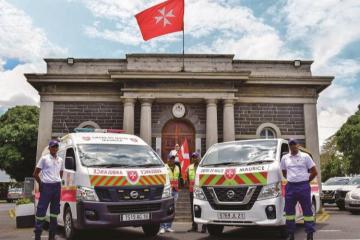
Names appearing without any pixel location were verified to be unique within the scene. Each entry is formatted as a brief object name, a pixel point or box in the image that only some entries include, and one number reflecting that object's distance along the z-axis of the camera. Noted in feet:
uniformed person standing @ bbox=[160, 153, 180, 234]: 31.09
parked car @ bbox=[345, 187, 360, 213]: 46.47
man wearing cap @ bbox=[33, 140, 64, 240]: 24.14
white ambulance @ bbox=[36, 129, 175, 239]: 23.53
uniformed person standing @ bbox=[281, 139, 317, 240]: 23.15
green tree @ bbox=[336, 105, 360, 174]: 133.28
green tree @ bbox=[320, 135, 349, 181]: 187.32
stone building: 61.77
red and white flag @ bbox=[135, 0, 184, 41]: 59.82
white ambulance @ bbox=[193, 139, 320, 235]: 24.14
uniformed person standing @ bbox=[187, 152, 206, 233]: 32.96
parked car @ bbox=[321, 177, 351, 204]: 58.29
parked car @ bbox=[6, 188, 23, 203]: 98.97
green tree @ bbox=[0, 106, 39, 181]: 114.73
